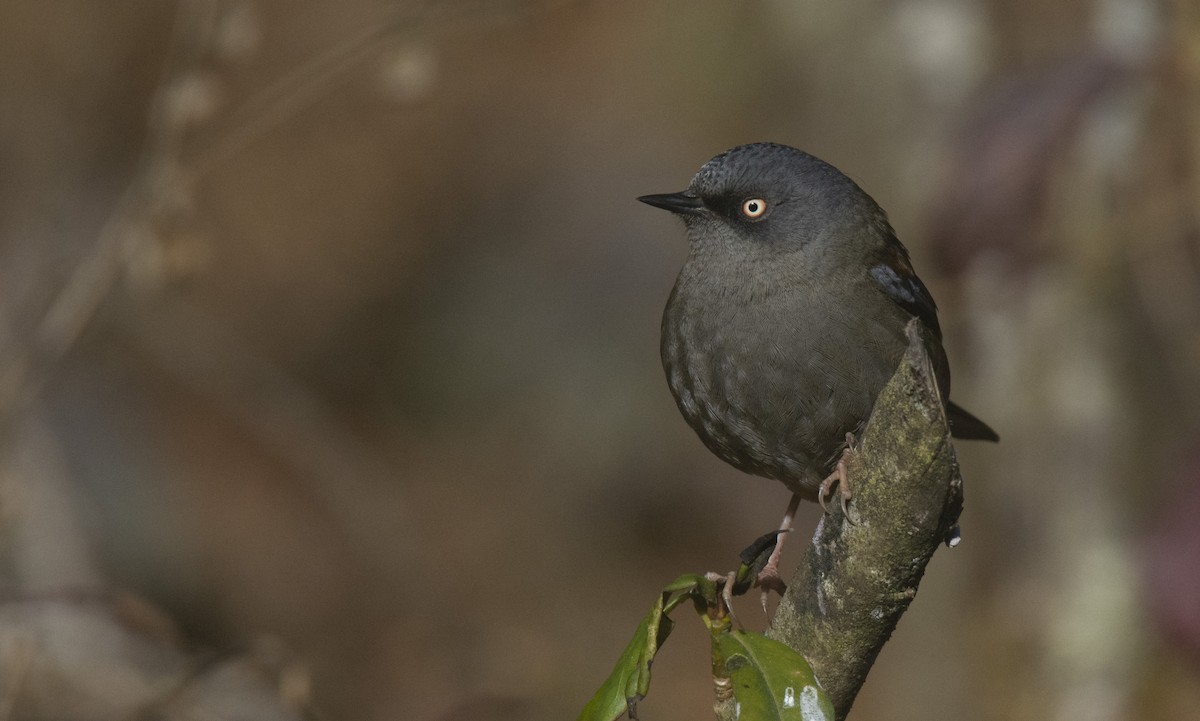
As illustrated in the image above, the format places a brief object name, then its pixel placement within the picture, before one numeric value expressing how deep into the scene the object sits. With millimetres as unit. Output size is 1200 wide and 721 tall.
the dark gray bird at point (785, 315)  8203
